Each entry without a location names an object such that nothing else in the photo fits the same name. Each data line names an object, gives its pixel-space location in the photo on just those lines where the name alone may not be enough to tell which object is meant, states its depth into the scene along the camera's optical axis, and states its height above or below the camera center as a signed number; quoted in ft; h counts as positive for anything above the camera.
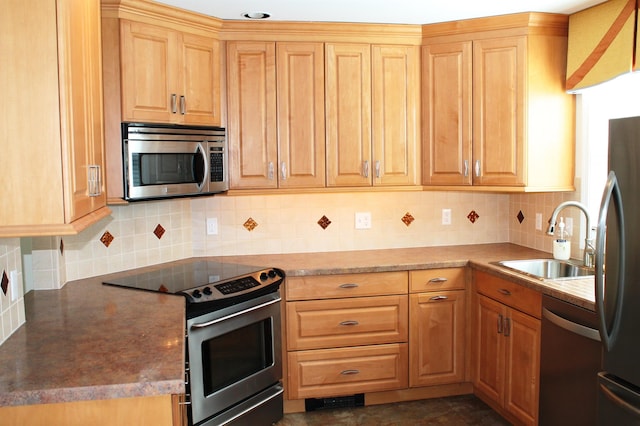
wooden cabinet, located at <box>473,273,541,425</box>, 9.87 -3.13
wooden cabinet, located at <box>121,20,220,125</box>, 10.12 +1.85
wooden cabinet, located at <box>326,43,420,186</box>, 11.93 +1.29
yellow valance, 9.49 +2.25
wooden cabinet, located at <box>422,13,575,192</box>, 11.32 +1.45
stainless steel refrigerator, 6.81 -1.13
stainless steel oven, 9.27 -2.69
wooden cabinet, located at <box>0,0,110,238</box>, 5.56 +0.54
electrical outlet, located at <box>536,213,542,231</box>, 12.74 -1.00
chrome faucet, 10.30 -1.19
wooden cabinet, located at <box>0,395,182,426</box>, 5.74 -2.30
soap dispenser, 11.29 -1.39
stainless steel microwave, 9.98 +0.33
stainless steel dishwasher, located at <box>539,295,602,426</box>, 8.34 -2.81
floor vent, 11.87 -4.54
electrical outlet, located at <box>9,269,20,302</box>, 7.25 -1.30
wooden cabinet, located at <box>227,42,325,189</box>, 11.61 +1.26
